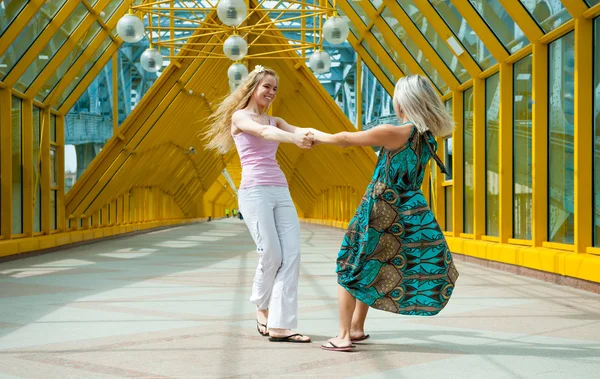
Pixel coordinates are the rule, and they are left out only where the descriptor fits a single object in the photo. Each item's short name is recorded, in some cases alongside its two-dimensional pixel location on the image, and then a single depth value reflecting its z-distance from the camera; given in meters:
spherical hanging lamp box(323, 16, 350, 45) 10.61
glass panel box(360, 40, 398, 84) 17.72
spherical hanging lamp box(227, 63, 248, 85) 12.17
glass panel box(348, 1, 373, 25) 16.34
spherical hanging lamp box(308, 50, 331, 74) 12.44
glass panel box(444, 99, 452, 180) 15.72
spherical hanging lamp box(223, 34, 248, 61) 10.63
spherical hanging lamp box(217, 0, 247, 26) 9.02
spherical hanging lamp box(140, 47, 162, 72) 12.12
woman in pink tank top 5.23
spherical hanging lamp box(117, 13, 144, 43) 10.38
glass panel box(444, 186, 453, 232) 15.77
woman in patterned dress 4.78
